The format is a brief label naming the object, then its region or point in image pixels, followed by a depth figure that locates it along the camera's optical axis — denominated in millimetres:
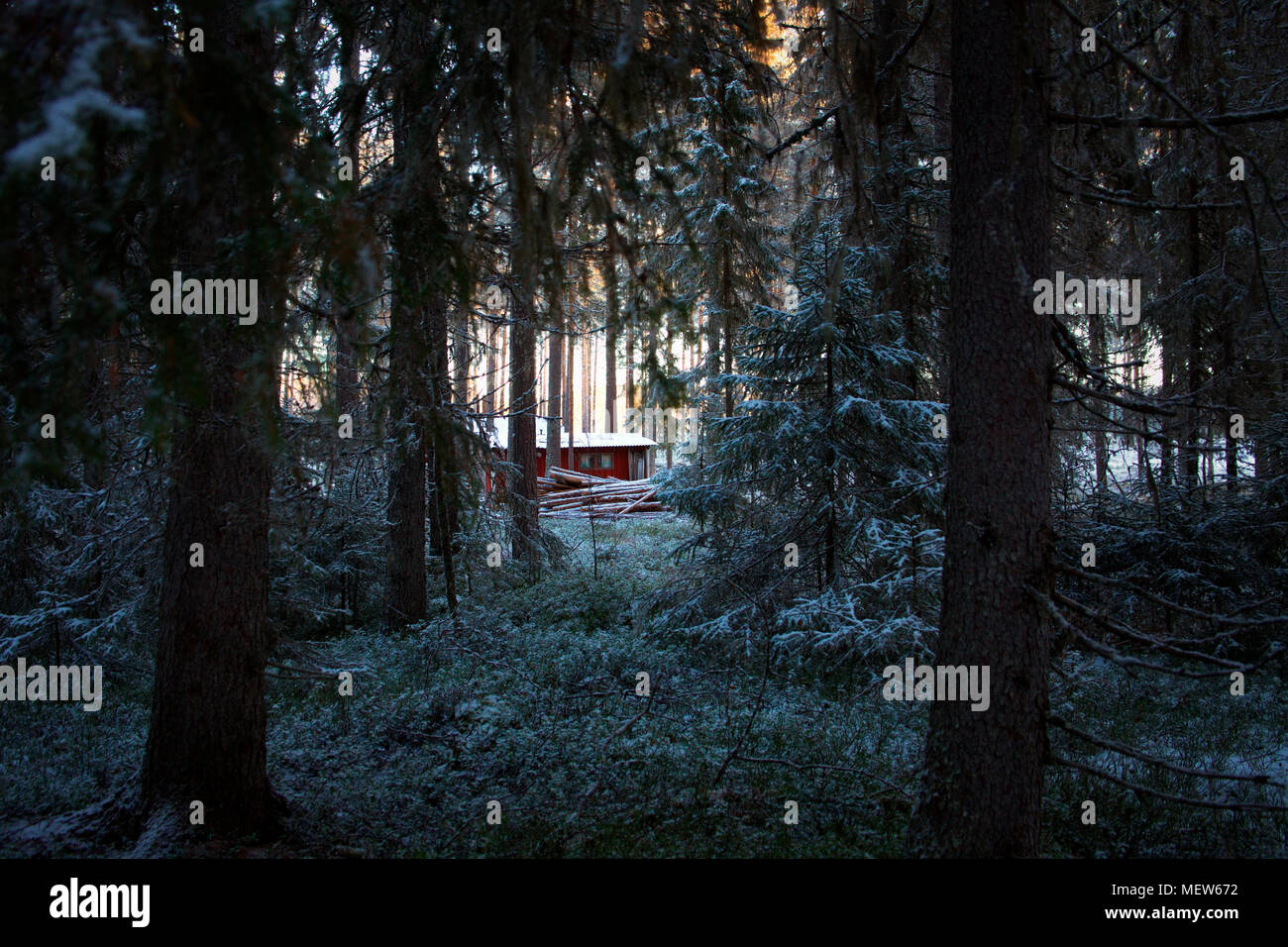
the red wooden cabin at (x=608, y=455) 37719
